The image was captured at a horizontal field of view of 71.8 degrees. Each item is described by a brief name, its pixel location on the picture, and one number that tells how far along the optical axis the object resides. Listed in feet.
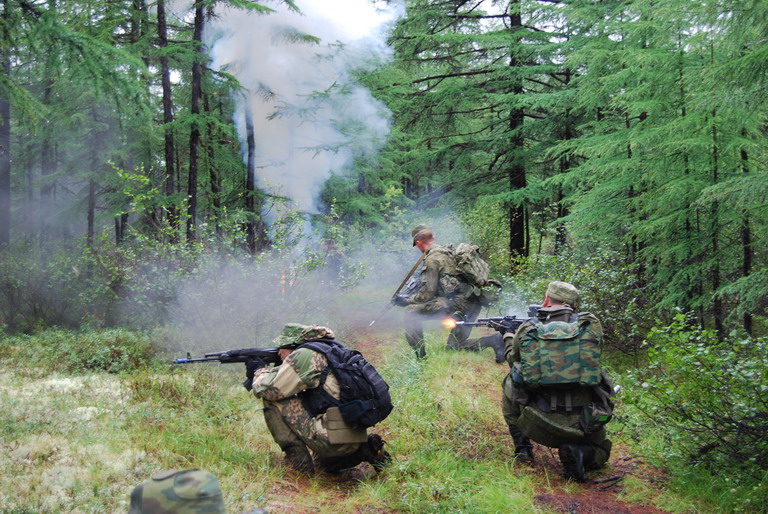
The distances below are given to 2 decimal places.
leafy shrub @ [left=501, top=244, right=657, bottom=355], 23.91
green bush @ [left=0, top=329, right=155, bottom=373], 25.43
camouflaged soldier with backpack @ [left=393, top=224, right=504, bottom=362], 26.48
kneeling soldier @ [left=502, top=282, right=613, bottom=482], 14.10
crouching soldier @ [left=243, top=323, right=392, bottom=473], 14.30
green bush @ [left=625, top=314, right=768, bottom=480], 12.32
